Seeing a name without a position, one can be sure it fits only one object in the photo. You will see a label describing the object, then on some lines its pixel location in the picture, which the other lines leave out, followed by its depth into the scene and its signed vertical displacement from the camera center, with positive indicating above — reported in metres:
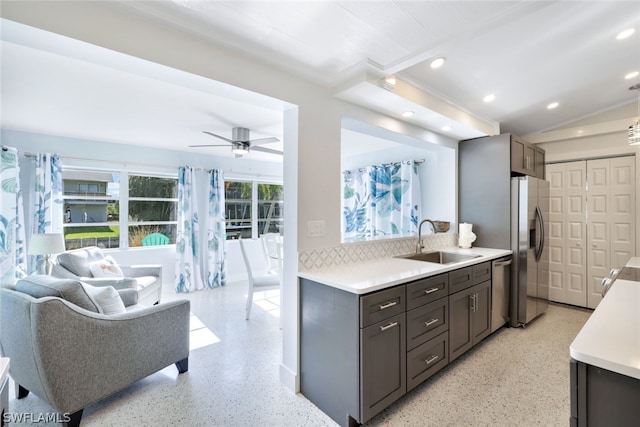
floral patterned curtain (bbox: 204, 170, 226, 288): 5.12 -0.39
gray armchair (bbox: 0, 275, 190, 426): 1.63 -0.82
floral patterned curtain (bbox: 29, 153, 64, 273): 3.76 +0.22
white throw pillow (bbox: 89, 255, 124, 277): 3.33 -0.66
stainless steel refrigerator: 3.19 -0.35
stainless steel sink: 3.00 -0.46
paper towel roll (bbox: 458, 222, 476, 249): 3.43 -0.25
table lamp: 3.20 -0.35
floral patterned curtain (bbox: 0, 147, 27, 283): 3.47 -0.09
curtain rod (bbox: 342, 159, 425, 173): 4.37 +0.84
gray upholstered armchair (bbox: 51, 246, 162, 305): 3.14 -0.73
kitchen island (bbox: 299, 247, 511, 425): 1.70 -0.78
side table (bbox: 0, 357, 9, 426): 0.85 -0.55
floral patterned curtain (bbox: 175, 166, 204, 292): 4.82 -0.40
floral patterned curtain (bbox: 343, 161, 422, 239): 4.37 +0.25
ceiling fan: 3.63 +0.92
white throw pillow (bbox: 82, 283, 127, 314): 2.12 -0.65
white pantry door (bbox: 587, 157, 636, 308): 3.54 -0.02
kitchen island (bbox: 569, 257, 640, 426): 0.84 -0.50
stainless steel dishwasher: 2.96 -0.82
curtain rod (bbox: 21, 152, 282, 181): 4.13 +0.78
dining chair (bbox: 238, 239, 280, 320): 3.63 -0.88
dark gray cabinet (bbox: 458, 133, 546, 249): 3.32 +0.44
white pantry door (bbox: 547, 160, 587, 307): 3.88 -0.24
